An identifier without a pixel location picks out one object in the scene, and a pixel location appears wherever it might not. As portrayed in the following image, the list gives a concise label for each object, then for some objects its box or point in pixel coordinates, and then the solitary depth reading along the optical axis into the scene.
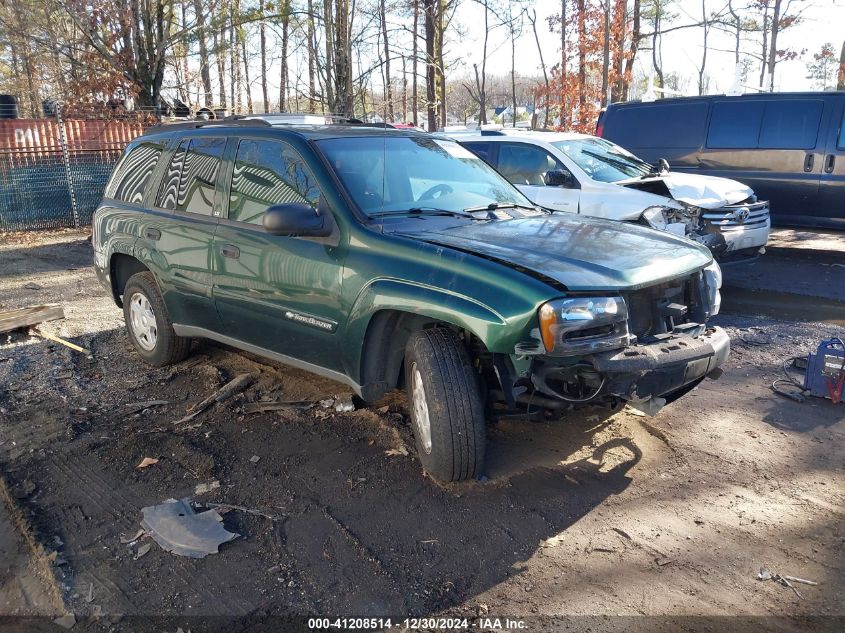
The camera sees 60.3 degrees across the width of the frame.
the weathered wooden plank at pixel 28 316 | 6.40
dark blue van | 9.34
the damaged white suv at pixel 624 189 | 7.77
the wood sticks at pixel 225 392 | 4.79
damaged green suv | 3.33
